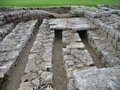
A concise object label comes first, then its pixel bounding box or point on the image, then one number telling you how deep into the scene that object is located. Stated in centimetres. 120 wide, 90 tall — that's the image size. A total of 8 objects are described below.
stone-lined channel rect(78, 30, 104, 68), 306
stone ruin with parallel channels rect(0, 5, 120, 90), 219
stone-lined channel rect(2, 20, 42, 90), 252
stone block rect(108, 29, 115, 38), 336
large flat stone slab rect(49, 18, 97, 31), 420
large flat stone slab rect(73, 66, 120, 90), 181
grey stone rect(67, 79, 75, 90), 217
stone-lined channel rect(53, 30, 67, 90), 250
